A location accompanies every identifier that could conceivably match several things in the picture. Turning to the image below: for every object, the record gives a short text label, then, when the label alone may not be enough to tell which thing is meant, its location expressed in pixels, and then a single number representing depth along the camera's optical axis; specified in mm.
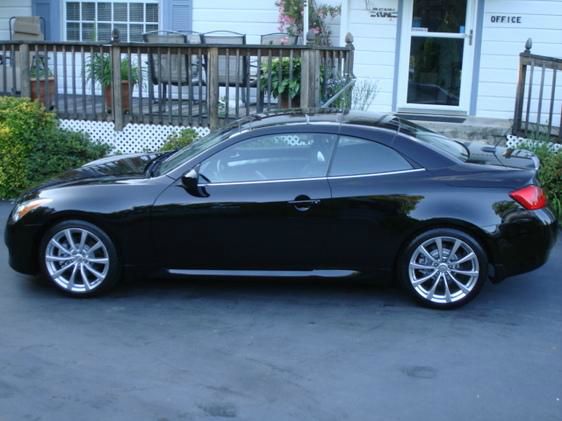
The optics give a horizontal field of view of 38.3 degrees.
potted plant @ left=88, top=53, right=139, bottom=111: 10484
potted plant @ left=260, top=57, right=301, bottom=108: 10047
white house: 11945
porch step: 10805
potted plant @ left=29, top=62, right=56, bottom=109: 10547
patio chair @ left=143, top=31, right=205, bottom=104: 10266
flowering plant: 12305
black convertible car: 6035
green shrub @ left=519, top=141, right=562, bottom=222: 8539
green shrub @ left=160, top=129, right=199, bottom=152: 9969
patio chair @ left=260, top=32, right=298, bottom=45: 12125
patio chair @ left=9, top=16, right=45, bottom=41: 12992
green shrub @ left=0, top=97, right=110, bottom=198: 9648
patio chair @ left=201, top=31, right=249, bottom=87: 10055
